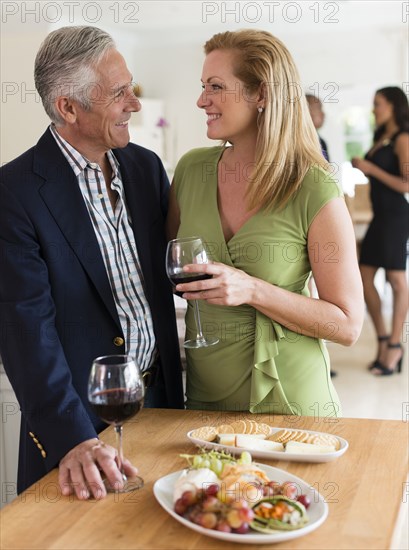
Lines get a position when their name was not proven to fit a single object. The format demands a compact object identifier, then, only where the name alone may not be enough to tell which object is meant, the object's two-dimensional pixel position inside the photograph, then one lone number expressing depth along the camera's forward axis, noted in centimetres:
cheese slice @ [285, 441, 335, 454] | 150
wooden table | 122
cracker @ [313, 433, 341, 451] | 153
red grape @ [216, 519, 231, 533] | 120
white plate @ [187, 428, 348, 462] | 149
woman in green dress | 176
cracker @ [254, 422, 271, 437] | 160
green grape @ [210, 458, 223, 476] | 134
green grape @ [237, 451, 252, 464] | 138
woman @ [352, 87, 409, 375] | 543
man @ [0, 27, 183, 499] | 165
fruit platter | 120
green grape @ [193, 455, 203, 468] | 135
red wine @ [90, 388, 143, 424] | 132
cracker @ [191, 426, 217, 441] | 157
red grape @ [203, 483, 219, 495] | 125
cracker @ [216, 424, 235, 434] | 159
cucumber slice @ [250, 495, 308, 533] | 121
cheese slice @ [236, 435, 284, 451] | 153
